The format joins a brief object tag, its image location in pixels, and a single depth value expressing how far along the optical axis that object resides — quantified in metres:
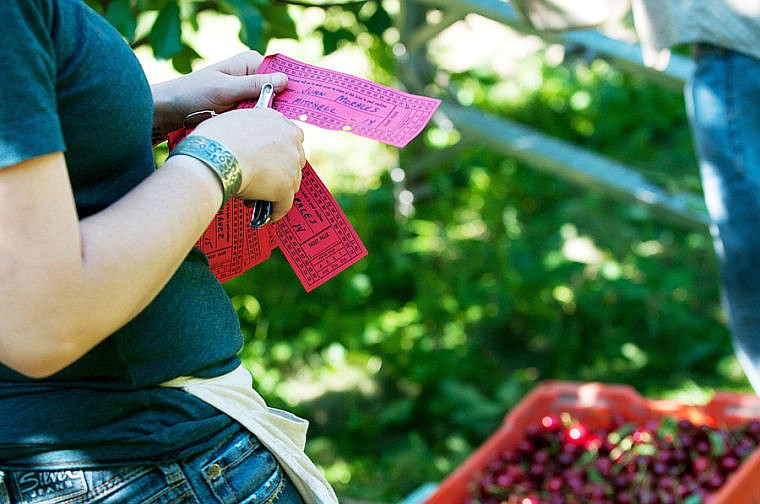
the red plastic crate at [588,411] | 2.46
